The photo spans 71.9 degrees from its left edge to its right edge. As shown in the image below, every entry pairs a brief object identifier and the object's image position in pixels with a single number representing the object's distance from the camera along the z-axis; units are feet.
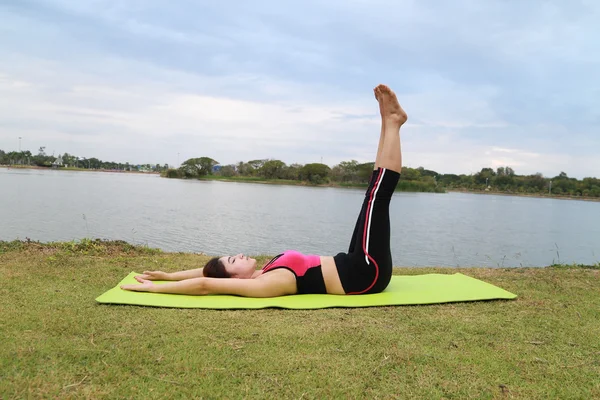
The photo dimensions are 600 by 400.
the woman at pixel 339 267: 10.90
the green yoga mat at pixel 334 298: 10.05
